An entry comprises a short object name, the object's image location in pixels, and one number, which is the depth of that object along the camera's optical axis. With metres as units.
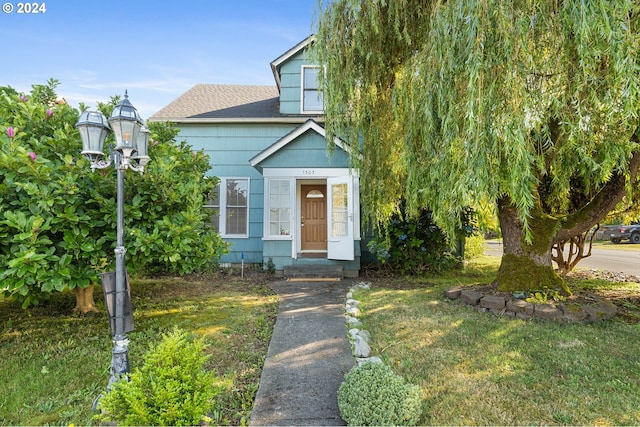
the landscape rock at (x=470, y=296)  5.21
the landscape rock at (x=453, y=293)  5.77
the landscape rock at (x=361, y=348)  3.44
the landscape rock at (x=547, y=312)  4.56
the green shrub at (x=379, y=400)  2.16
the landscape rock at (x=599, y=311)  4.52
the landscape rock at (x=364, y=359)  3.20
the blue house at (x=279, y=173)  8.02
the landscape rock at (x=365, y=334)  3.88
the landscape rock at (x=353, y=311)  4.87
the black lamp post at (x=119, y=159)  2.68
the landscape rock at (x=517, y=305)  4.73
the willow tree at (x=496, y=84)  2.81
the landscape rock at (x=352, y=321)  4.41
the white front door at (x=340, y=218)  7.82
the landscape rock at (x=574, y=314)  4.49
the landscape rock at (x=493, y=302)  4.90
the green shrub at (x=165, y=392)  1.94
